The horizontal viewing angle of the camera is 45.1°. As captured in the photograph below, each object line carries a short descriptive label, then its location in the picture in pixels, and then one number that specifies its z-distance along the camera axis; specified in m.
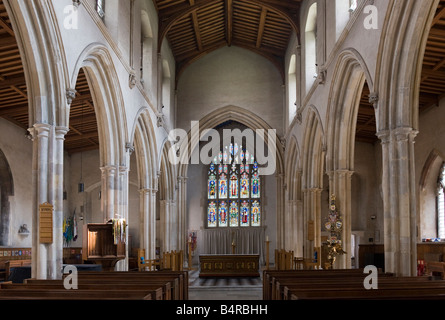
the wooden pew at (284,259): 15.36
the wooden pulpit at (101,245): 10.40
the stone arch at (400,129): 8.29
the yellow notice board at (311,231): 15.42
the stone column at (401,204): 8.36
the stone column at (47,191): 8.05
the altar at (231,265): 17.53
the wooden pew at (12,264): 13.83
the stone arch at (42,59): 7.86
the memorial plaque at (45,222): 8.05
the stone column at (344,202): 11.96
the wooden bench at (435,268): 12.86
